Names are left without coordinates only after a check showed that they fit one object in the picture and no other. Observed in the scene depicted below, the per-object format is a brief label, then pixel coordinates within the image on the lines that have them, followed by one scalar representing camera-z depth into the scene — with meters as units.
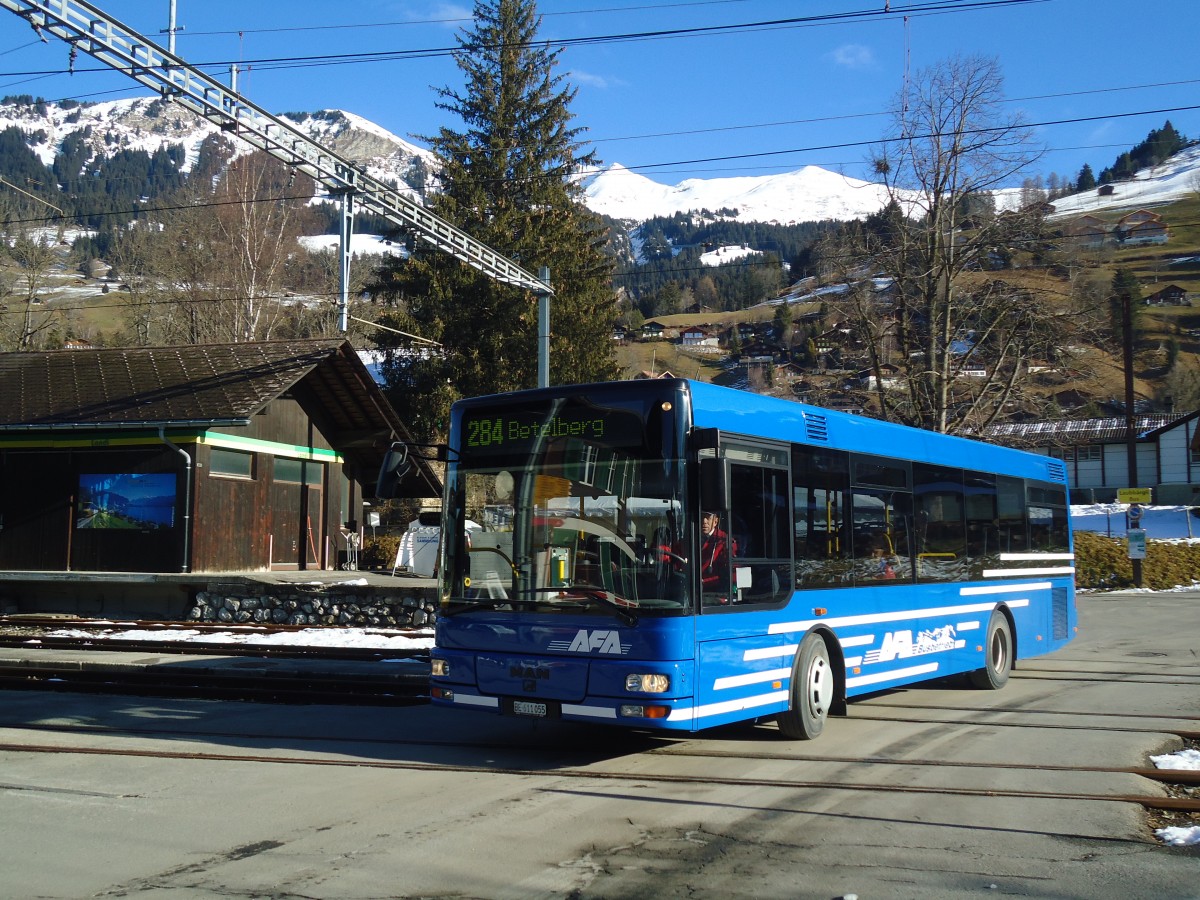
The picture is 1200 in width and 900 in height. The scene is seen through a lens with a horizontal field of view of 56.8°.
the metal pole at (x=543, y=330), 21.97
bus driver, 8.42
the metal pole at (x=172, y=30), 16.52
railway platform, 22.06
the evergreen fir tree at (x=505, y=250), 45.47
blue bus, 8.29
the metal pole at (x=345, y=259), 21.75
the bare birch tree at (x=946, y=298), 31.95
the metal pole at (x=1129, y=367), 45.88
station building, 23.66
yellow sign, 34.97
